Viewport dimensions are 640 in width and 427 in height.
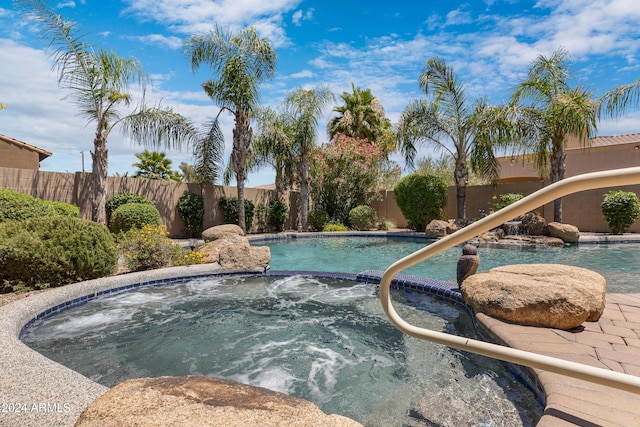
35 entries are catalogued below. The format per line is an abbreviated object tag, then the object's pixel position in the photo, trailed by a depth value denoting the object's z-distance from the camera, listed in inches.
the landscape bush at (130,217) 411.8
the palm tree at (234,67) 495.2
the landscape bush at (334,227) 629.6
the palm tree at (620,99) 423.8
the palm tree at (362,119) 839.7
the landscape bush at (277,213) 643.5
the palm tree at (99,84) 361.1
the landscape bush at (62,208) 321.3
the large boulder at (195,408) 55.8
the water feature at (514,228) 492.1
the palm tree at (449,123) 539.2
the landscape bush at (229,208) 577.6
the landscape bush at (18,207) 276.4
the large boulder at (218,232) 415.8
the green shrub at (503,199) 512.7
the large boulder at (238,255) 281.6
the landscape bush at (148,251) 262.1
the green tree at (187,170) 1383.9
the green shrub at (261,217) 629.6
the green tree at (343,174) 676.7
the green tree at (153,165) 928.9
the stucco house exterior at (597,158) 666.2
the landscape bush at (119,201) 457.1
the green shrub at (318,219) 655.1
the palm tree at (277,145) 580.0
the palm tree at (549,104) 476.7
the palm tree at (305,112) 603.5
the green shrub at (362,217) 640.4
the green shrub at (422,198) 589.3
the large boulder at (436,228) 510.9
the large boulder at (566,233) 437.4
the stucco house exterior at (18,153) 611.3
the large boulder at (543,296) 126.8
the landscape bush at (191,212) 533.3
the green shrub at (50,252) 194.7
